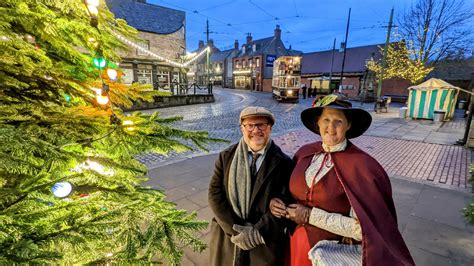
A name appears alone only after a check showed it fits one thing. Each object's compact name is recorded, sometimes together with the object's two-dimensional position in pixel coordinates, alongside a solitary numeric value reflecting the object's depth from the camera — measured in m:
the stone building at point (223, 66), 48.09
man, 1.83
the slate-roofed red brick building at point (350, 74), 27.33
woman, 1.49
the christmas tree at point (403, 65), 18.67
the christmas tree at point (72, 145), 0.91
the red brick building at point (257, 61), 39.31
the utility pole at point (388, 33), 16.34
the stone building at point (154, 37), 19.47
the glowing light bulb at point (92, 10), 1.19
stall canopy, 13.24
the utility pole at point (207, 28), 26.53
